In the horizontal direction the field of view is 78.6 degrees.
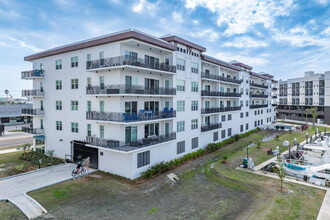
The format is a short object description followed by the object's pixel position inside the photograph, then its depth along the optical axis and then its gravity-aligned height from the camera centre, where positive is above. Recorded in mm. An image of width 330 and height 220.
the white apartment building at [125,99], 21844 +667
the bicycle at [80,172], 21625 -7329
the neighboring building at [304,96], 67250 +2673
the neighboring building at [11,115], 61691 -3056
